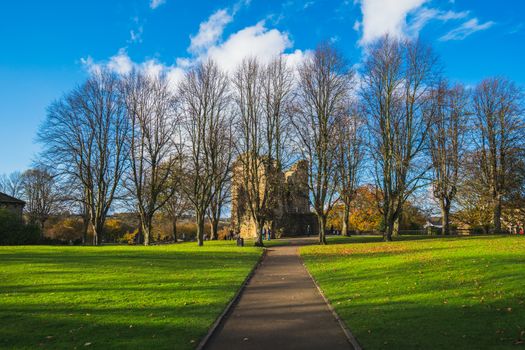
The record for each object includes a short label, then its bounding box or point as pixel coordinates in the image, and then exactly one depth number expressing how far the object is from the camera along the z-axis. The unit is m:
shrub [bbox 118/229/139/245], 62.59
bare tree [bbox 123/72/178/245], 36.69
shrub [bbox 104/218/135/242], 65.75
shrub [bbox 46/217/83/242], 59.50
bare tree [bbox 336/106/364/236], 34.75
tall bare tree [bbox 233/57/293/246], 35.03
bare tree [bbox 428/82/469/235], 34.34
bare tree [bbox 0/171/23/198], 70.69
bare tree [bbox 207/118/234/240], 35.75
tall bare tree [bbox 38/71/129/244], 38.59
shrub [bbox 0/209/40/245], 37.41
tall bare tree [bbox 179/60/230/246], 36.00
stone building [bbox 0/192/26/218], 50.27
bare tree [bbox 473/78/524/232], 36.44
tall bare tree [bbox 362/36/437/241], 35.06
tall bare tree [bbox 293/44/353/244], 33.94
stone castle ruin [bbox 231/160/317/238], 39.17
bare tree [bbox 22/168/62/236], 56.69
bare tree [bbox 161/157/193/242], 37.34
